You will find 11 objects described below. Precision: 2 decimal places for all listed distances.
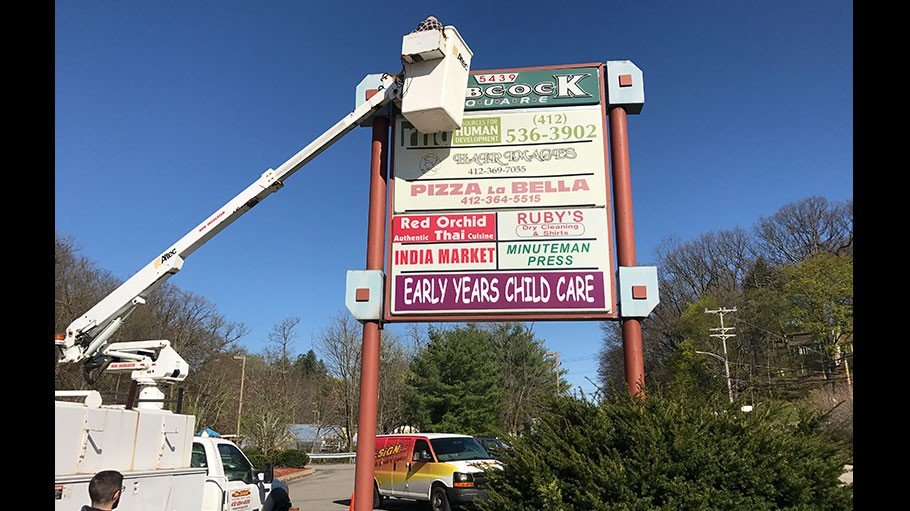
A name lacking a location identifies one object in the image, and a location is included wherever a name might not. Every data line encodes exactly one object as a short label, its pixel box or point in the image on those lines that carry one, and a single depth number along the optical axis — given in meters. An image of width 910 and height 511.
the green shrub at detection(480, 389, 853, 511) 4.69
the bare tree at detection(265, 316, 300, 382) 54.81
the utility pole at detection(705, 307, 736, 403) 44.18
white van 13.48
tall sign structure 7.04
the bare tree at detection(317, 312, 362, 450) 50.97
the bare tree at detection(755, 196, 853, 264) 51.91
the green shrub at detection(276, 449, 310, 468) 31.44
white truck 5.58
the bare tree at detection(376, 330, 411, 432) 50.94
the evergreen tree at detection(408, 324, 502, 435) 38.81
